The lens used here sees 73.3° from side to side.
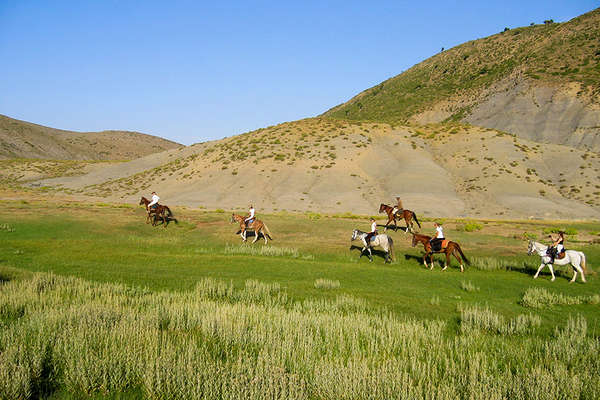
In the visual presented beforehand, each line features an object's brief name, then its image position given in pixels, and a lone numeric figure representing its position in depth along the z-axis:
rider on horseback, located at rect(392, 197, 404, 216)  32.47
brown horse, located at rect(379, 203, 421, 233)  32.53
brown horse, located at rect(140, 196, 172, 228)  33.09
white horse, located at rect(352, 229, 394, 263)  24.19
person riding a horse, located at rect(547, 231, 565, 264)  19.27
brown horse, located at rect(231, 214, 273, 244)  29.79
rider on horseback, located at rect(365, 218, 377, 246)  24.47
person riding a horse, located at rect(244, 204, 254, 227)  29.95
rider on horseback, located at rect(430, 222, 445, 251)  22.64
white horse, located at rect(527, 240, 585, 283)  19.27
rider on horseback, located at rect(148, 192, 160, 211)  32.95
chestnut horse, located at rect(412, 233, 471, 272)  22.19
